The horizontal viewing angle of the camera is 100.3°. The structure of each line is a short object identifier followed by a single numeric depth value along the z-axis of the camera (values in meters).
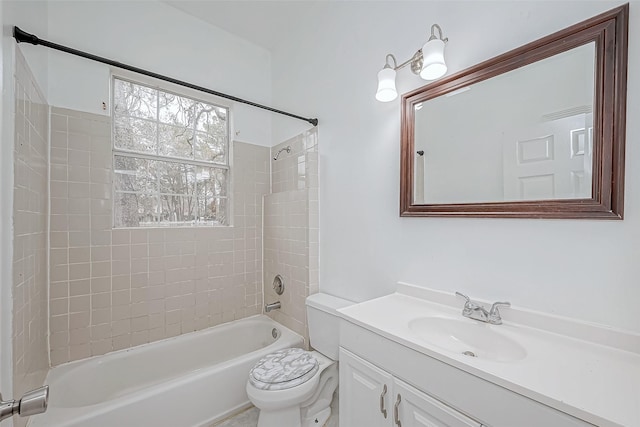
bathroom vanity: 0.66
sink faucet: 1.08
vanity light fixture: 1.17
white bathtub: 1.34
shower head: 2.40
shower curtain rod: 1.12
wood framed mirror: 0.88
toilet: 1.40
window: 1.96
